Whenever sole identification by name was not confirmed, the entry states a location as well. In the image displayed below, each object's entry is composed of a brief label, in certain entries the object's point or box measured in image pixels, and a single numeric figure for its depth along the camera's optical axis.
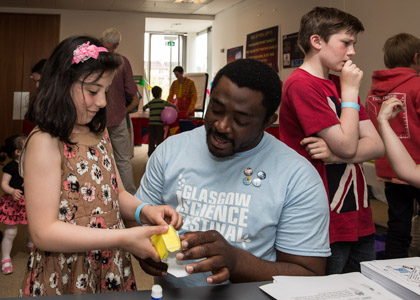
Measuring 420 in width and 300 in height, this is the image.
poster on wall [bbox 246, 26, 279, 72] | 8.23
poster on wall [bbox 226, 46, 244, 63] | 9.80
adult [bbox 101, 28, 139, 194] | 3.93
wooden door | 10.02
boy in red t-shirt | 1.53
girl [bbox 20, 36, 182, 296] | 1.28
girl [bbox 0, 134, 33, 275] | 2.99
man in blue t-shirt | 1.17
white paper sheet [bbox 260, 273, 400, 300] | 0.90
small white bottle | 0.82
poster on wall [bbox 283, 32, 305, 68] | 7.41
